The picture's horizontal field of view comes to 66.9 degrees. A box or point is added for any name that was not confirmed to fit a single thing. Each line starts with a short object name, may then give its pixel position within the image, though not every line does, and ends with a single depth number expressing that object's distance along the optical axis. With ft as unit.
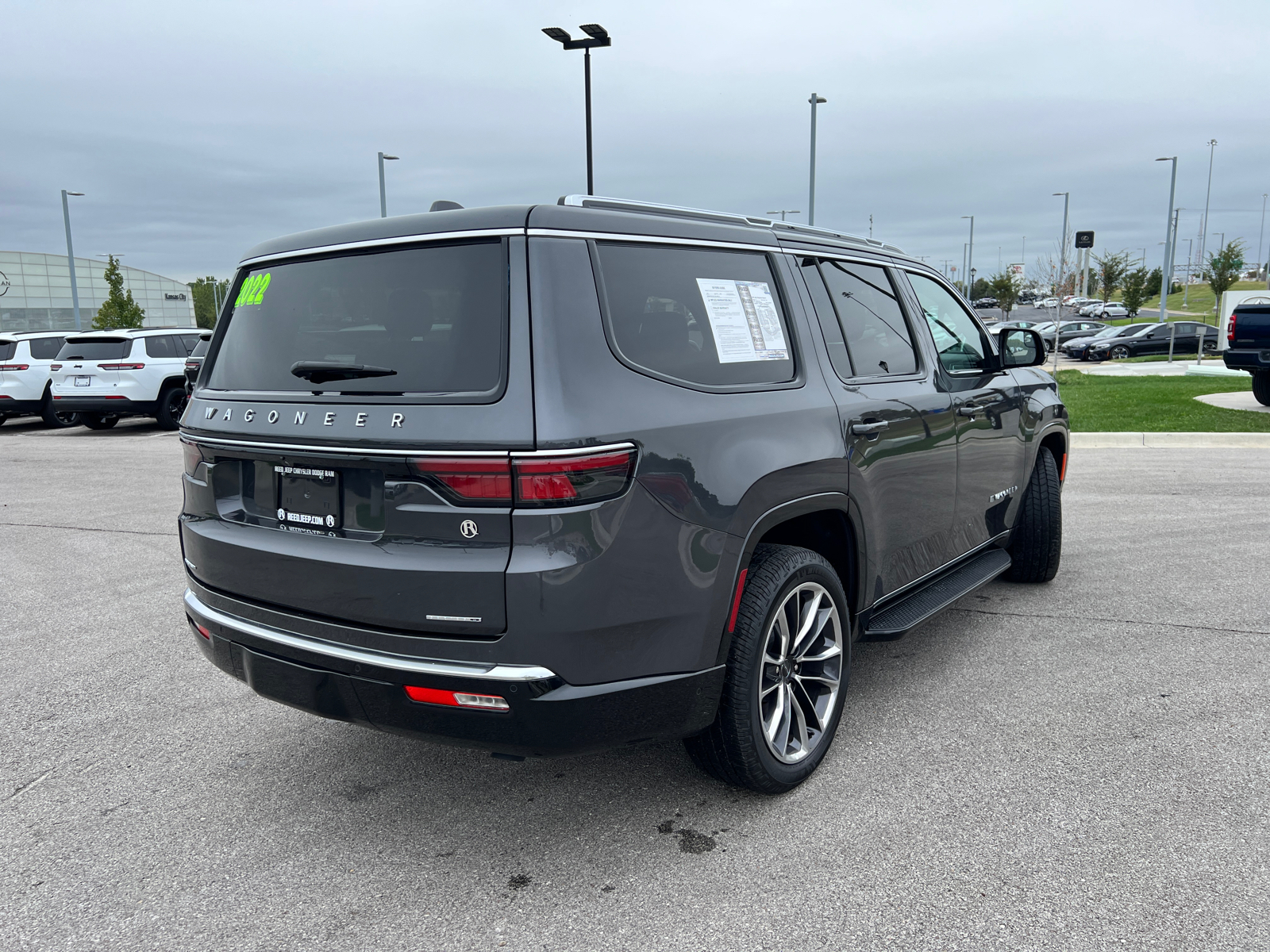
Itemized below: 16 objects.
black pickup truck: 45.19
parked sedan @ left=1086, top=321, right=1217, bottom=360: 117.29
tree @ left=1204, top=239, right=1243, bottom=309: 166.81
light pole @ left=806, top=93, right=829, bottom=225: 96.68
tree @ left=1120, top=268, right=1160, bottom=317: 208.44
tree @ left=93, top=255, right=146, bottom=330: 159.12
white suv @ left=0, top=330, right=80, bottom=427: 55.62
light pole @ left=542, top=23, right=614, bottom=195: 62.95
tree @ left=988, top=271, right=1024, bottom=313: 223.71
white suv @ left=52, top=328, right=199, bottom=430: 52.54
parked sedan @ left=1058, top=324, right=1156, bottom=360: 120.14
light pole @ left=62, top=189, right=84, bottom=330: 126.52
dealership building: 214.28
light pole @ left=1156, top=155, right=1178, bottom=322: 177.47
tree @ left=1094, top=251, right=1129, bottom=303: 203.62
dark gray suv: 8.17
